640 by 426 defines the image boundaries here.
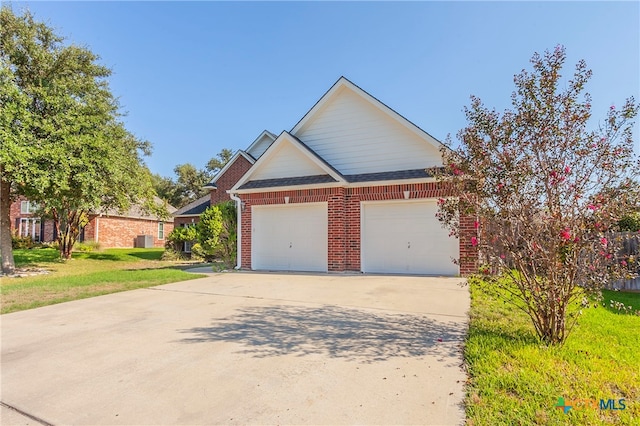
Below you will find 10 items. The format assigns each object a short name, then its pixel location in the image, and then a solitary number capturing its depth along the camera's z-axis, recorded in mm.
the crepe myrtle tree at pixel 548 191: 3979
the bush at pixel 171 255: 21342
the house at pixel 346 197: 11047
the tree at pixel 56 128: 10898
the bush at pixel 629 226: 9733
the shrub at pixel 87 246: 25270
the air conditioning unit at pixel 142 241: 32406
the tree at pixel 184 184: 49350
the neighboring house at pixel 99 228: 29062
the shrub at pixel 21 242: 25312
